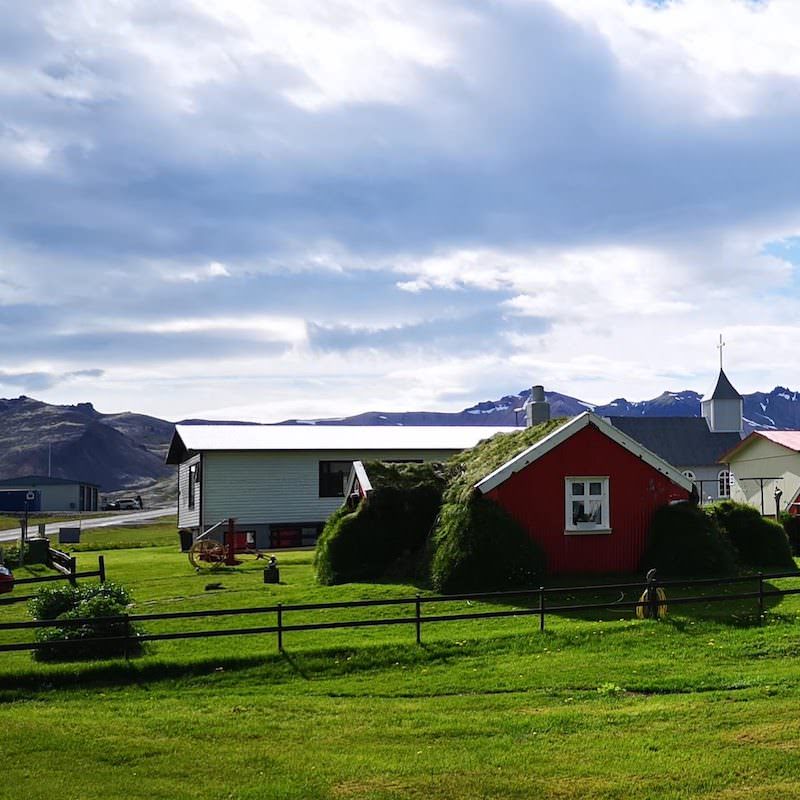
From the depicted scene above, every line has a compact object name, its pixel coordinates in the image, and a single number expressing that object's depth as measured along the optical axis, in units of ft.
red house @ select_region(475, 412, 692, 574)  81.76
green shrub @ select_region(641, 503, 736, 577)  80.12
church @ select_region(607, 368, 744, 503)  269.44
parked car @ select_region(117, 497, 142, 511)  423.02
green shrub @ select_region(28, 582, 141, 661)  54.24
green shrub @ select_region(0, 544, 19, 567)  122.52
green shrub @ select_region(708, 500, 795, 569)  89.20
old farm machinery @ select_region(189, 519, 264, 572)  109.70
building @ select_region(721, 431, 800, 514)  155.74
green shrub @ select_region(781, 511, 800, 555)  104.58
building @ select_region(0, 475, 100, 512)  400.67
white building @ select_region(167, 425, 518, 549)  147.84
